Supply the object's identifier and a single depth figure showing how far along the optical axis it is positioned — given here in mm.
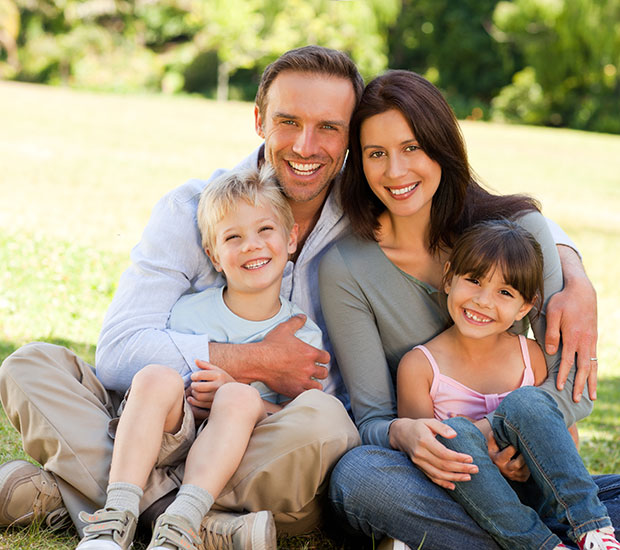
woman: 3051
